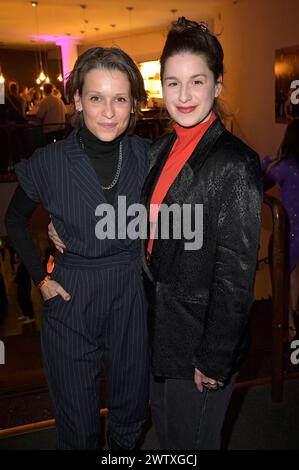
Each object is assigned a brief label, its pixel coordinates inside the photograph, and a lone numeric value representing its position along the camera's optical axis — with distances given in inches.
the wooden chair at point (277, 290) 84.0
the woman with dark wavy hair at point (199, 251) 51.4
